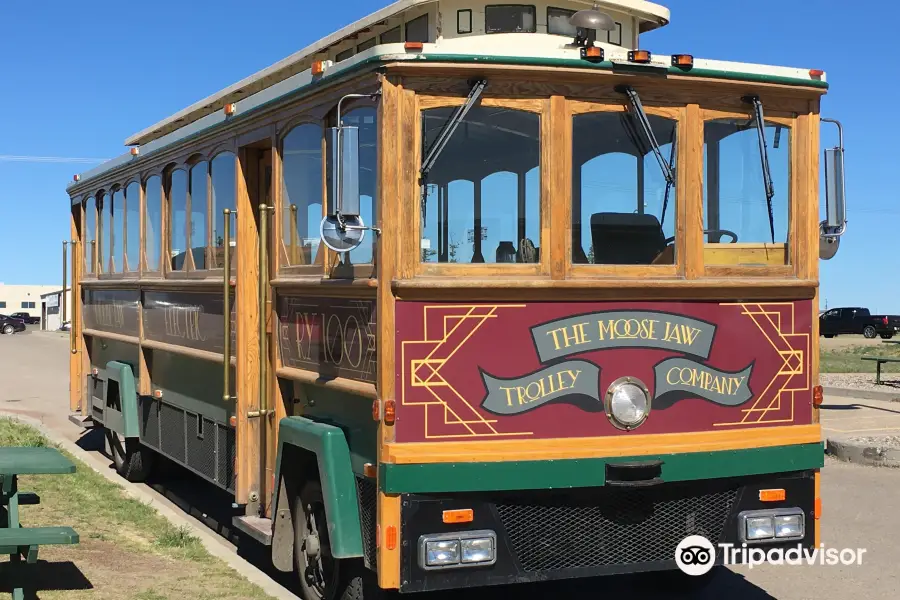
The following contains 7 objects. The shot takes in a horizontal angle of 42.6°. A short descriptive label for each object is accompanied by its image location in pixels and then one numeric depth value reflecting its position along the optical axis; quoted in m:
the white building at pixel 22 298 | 113.31
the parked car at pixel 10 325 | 63.88
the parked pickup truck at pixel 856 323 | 50.41
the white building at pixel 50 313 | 78.28
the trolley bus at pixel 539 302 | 5.33
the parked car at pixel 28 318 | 76.79
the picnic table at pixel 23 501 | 5.91
